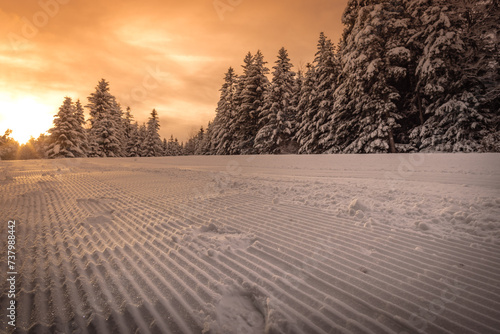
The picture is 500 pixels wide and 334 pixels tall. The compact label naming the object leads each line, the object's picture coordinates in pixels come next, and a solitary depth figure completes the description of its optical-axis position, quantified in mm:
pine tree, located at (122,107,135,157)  44331
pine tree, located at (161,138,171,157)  69500
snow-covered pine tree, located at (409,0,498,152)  13750
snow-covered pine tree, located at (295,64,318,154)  22645
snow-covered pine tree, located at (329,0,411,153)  15953
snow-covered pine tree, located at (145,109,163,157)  44844
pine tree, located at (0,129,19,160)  40219
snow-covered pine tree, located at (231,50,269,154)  28750
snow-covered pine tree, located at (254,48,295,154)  25500
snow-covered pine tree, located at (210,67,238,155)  31344
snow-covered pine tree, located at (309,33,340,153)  21422
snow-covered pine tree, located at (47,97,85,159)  32750
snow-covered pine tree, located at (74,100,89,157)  34219
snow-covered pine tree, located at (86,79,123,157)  36469
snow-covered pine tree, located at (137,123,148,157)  44656
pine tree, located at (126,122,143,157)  44375
